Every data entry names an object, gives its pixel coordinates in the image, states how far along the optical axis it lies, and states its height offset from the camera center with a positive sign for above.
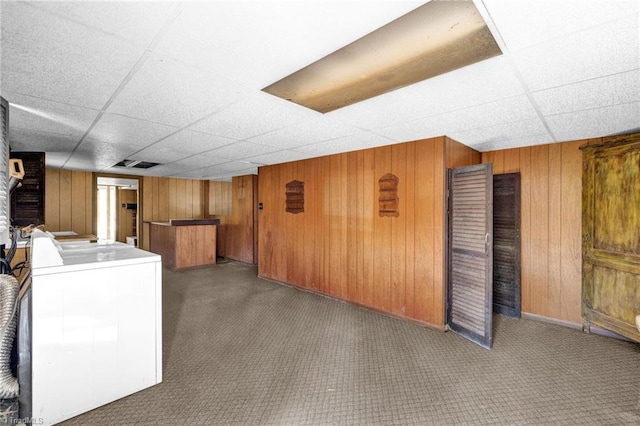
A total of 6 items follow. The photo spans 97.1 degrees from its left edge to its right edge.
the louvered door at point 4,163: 1.98 +0.37
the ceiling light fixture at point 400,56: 1.22 +0.84
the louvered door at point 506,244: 3.61 -0.40
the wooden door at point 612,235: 2.70 -0.22
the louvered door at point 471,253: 2.77 -0.40
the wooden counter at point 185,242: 6.16 -0.65
